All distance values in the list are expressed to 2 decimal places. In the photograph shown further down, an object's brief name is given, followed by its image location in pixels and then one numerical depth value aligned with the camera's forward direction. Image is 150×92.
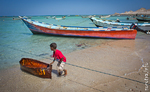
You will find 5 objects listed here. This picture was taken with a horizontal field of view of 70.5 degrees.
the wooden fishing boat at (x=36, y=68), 3.10
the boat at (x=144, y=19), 26.20
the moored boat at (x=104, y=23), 14.07
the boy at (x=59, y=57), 2.90
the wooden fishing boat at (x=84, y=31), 8.65
